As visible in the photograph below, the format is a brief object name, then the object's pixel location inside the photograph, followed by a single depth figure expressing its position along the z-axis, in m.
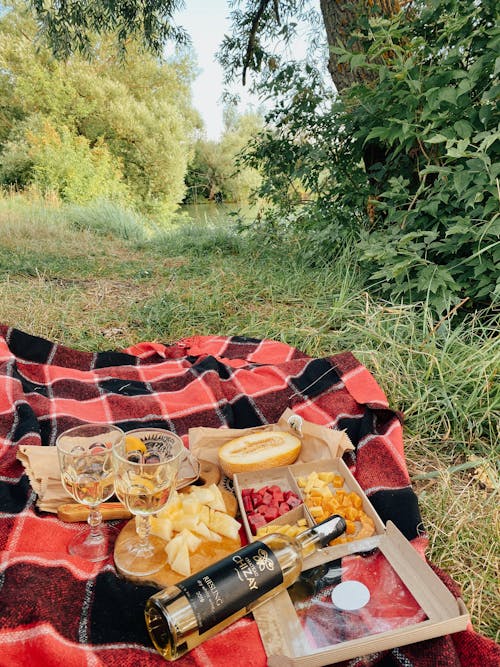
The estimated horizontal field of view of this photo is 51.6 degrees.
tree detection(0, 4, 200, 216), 15.15
